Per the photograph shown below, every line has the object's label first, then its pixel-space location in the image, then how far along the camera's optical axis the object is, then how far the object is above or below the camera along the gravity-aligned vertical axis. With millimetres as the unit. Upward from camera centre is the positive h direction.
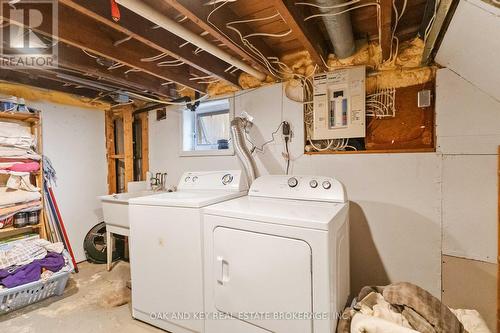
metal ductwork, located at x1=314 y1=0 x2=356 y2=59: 1246 +822
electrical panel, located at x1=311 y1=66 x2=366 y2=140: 1876 +463
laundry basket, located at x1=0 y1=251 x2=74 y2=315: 1958 -1103
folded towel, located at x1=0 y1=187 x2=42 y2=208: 2285 -321
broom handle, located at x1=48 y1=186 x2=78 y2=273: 2747 -690
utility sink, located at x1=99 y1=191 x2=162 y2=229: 2600 -515
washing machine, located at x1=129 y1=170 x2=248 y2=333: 1619 -689
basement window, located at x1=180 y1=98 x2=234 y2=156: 2727 +410
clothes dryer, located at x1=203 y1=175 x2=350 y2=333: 1225 -563
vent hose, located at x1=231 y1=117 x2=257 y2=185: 2258 +115
